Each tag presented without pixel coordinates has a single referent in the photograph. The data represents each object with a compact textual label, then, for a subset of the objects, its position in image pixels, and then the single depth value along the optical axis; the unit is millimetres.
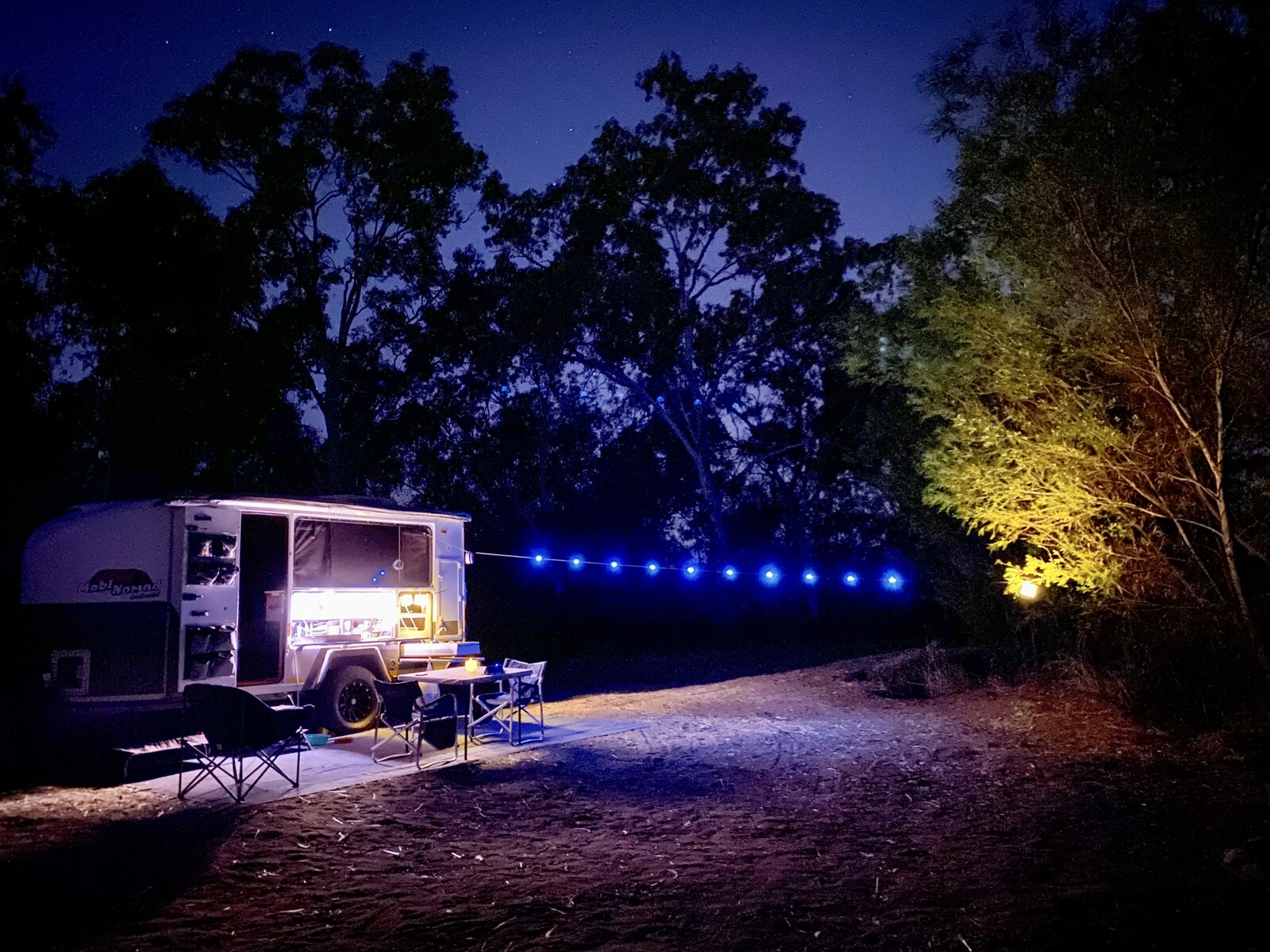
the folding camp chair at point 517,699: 8750
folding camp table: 8320
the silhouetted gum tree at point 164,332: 15898
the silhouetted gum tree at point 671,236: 23000
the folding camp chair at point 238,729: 6496
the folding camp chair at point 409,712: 7855
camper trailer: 7750
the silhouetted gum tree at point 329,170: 19016
